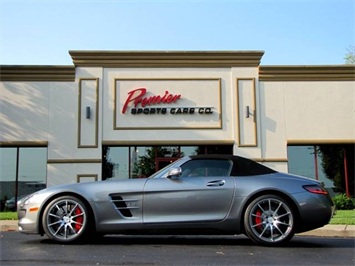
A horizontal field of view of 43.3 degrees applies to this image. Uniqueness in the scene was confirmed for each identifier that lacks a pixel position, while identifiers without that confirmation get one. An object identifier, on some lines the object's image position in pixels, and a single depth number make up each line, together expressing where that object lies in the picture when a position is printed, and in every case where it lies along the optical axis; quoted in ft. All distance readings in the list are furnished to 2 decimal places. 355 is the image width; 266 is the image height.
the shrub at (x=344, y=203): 55.72
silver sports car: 18.76
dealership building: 57.11
